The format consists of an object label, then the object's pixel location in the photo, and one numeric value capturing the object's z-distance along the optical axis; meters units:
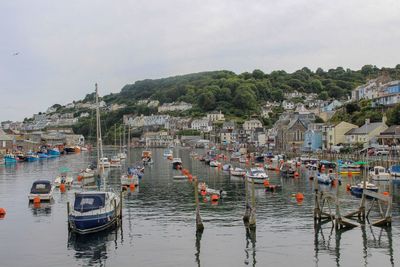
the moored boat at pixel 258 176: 75.00
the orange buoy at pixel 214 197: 57.88
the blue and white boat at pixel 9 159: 132.12
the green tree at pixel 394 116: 112.07
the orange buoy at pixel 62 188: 68.56
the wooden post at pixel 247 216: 43.81
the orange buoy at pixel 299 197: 58.25
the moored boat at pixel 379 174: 75.85
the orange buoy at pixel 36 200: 57.51
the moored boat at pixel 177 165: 106.47
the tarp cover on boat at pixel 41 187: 59.25
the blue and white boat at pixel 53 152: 174.04
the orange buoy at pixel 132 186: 70.71
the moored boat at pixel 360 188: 61.17
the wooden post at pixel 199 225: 40.99
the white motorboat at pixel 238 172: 87.56
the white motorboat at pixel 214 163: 111.01
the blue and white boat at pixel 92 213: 39.78
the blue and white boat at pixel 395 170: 80.50
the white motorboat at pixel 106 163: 114.11
